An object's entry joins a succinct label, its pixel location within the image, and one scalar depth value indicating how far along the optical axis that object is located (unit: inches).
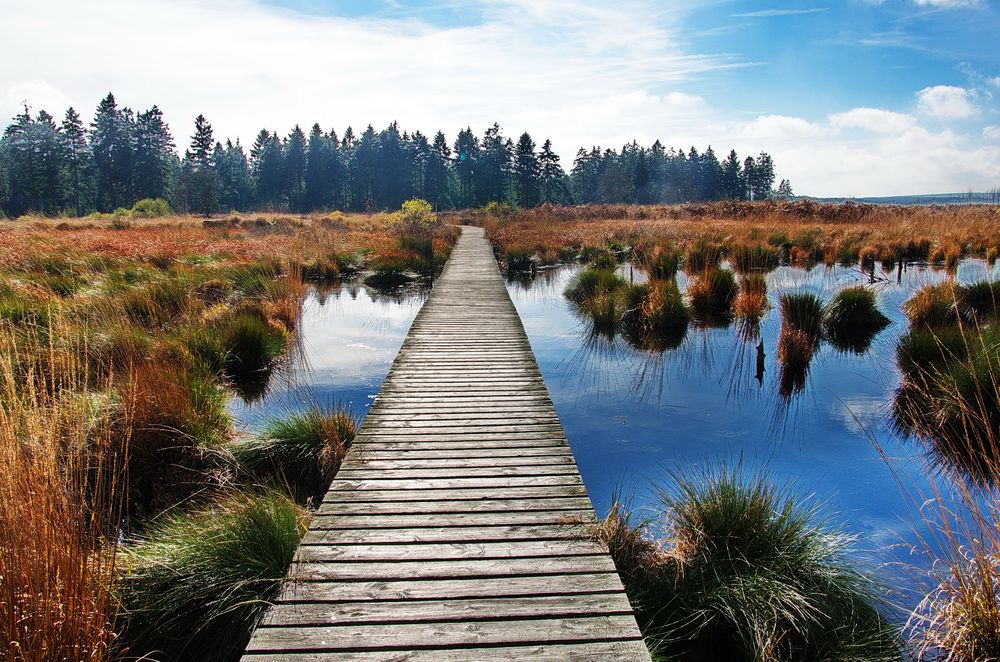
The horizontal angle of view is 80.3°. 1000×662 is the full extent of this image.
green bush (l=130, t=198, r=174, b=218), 1653.2
